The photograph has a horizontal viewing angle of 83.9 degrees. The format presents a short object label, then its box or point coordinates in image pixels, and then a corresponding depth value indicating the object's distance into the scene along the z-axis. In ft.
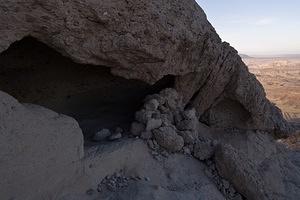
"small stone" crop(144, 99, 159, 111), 5.92
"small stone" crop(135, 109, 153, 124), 5.74
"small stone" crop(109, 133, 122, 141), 5.52
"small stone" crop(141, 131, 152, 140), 5.63
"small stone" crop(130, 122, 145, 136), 5.68
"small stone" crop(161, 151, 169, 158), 5.67
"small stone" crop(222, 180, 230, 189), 5.83
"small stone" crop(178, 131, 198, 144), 5.98
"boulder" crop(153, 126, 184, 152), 5.65
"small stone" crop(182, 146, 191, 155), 5.91
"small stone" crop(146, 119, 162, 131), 5.67
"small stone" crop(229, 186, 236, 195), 5.87
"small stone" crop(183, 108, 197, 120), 6.25
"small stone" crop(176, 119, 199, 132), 6.11
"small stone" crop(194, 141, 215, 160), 5.94
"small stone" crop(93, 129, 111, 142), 5.55
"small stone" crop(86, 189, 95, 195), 4.66
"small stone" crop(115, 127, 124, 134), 5.75
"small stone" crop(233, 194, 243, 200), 5.88
